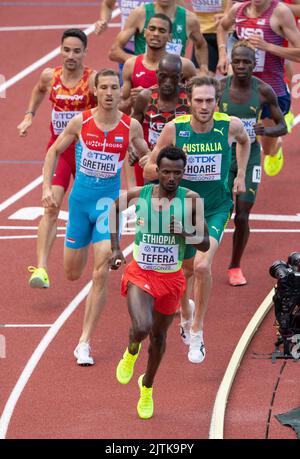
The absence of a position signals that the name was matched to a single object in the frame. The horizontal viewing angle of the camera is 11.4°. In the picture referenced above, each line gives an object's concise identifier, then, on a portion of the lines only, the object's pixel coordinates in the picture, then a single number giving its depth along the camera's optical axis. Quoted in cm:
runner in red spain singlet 1298
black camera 1151
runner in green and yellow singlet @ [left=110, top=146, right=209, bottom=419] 1034
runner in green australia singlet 1139
